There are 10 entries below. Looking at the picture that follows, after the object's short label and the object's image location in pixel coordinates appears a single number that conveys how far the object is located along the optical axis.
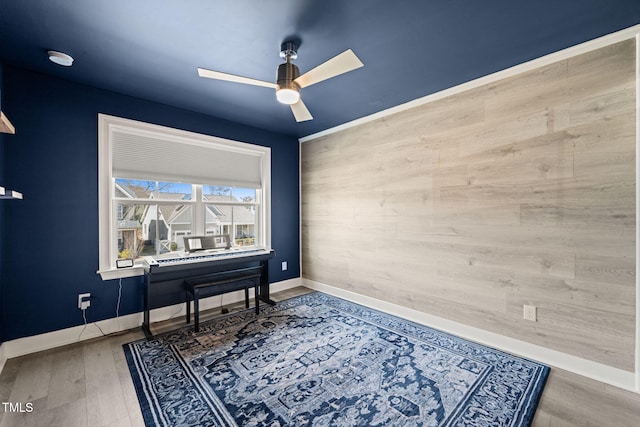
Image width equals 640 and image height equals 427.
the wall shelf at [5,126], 1.45
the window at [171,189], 2.81
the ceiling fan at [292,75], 1.74
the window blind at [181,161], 2.92
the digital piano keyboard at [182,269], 2.78
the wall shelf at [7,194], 1.50
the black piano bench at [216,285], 2.84
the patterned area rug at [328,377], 1.64
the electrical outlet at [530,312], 2.22
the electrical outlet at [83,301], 2.60
